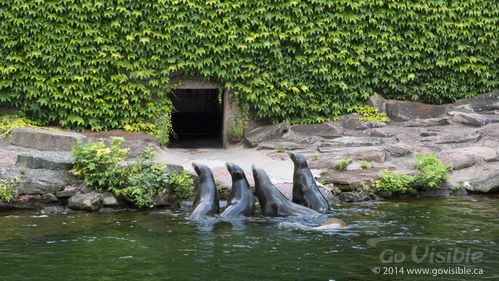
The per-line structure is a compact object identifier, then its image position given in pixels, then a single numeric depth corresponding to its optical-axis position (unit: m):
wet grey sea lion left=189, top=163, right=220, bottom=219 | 12.34
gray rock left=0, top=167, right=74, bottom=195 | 13.34
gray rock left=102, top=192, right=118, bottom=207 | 13.23
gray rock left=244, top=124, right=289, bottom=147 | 18.03
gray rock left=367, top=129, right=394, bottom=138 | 17.27
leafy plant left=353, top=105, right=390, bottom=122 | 18.77
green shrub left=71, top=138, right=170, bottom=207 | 13.33
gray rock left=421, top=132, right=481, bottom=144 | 16.61
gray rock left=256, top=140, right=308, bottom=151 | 17.11
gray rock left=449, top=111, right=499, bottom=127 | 17.77
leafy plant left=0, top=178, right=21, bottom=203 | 13.01
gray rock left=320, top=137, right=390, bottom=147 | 16.61
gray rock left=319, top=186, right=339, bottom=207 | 13.91
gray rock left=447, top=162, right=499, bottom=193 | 14.60
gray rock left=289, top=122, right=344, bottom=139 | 18.16
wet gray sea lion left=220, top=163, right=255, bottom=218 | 12.46
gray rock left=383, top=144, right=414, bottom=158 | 15.77
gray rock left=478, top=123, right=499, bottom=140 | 16.91
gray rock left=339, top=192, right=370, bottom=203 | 13.98
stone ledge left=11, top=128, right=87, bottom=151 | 15.64
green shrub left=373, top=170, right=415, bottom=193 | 14.30
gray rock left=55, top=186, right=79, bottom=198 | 13.39
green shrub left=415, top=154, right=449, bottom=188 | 14.49
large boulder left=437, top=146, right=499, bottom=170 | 15.30
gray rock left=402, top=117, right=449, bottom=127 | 18.09
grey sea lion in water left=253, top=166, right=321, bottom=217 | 12.43
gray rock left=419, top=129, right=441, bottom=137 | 17.20
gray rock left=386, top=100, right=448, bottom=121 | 18.86
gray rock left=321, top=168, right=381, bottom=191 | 14.41
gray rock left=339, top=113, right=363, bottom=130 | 18.42
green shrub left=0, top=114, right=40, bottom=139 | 16.84
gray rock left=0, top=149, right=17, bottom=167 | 14.40
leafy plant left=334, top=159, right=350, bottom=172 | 14.95
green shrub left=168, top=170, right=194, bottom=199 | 13.76
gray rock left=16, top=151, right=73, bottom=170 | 13.88
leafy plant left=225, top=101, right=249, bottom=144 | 18.69
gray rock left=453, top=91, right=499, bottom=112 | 18.91
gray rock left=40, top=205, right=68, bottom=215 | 12.99
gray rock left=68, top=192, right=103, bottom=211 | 13.09
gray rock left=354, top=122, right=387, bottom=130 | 18.08
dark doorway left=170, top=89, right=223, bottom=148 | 23.00
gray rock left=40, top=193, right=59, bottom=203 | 13.34
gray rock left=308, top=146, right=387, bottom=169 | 15.37
